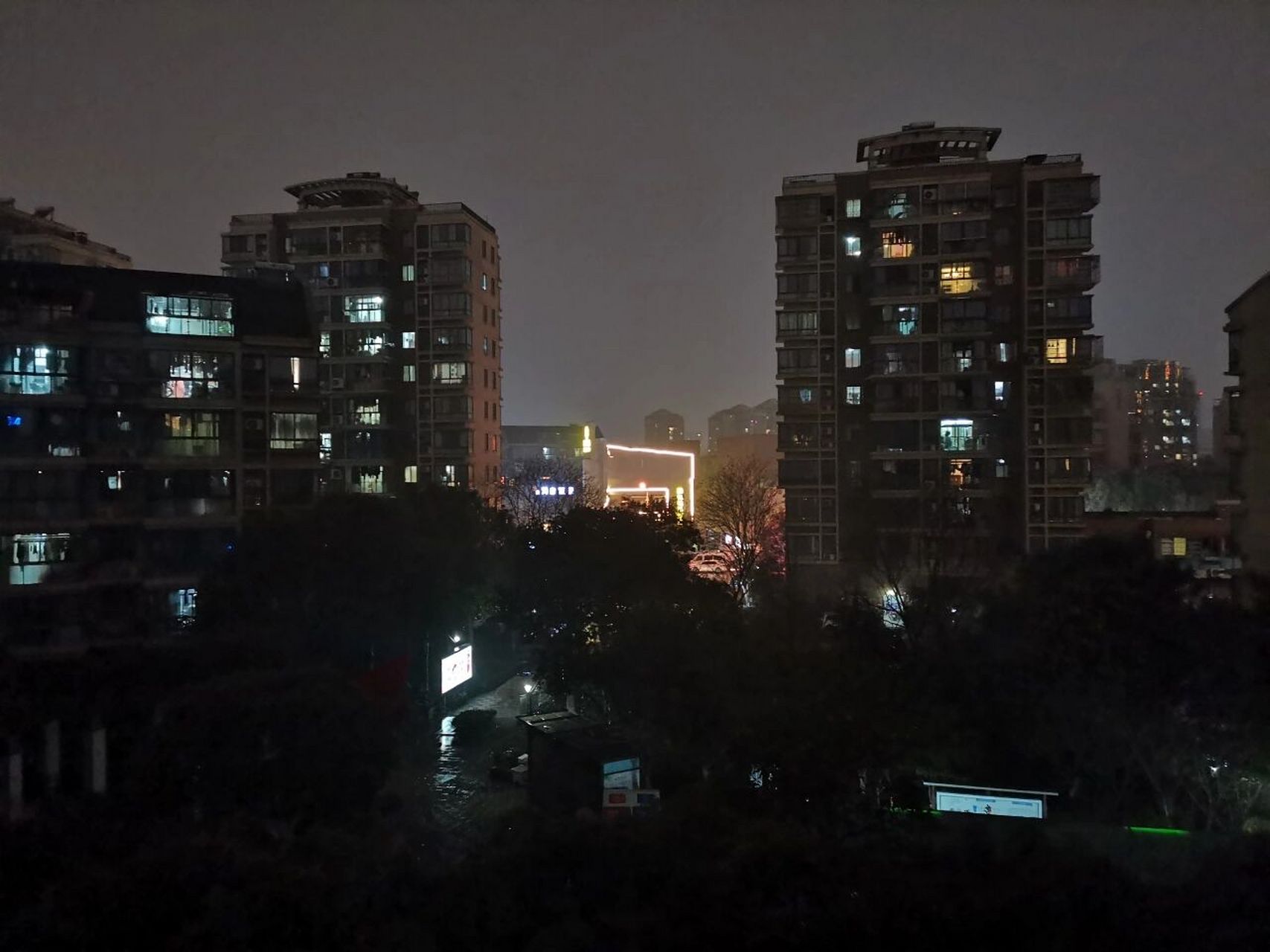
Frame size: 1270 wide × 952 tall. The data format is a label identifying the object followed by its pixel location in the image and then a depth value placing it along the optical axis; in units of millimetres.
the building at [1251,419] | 22219
